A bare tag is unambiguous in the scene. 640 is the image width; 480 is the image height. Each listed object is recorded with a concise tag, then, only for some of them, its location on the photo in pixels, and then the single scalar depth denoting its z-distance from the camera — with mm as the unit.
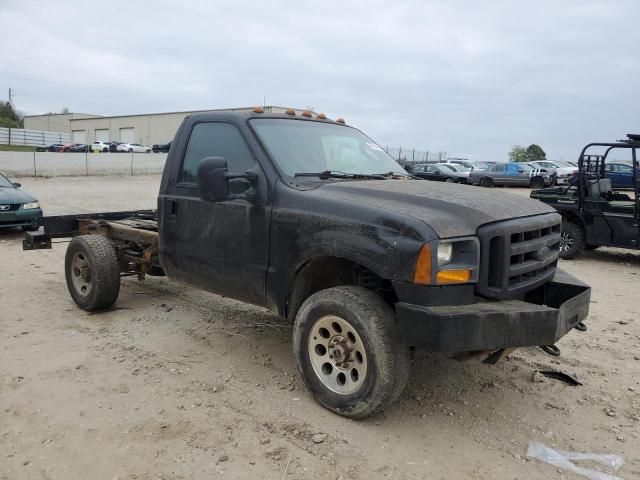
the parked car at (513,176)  27984
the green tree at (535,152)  57209
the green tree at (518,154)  58953
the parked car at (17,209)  10336
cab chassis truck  3117
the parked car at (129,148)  52325
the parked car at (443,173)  31188
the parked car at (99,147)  51178
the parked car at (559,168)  27672
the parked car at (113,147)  52344
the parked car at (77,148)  50000
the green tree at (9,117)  72562
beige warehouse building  67062
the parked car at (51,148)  52569
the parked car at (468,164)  34750
